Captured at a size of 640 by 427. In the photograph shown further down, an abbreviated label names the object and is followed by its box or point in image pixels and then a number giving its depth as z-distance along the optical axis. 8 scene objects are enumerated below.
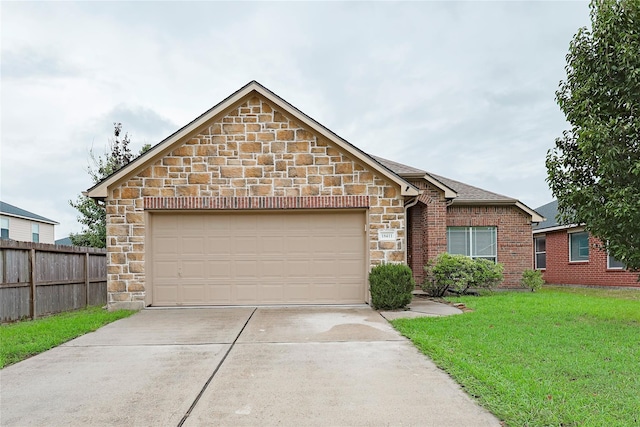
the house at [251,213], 11.08
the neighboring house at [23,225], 24.83
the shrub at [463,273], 13.42
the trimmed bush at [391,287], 10.48
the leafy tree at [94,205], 19.78
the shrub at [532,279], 15.46
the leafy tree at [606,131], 8.09
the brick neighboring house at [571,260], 18.11
